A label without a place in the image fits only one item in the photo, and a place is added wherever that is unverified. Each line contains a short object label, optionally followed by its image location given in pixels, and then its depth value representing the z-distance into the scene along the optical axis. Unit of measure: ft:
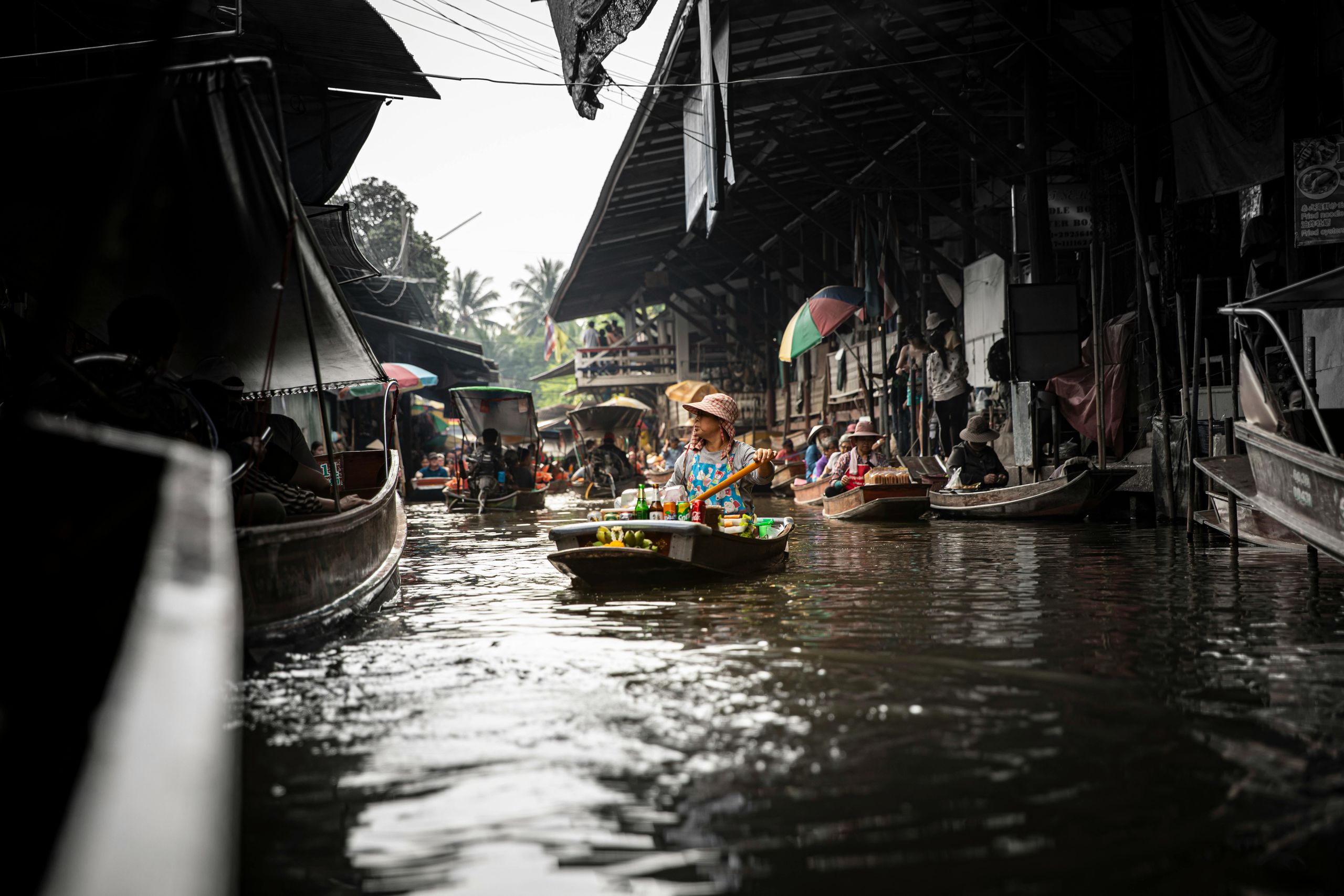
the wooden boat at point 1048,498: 43.06
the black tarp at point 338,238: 38.69
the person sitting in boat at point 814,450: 71.87
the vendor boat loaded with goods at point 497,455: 66.33
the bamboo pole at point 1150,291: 40.24
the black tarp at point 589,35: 37.86
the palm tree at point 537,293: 237.45
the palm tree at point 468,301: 224.74
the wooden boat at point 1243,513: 27.48
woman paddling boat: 27.61
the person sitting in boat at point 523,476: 70.23
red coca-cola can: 26.25
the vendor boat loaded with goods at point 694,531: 24.43
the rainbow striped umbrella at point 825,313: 65.51
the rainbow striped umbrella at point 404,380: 71.56
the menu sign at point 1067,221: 49.21
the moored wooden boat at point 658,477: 81.76
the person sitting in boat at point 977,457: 50.08
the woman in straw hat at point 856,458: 53.36
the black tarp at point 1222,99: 36.01
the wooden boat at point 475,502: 65.26
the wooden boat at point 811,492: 61.00
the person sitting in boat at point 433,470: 86.12
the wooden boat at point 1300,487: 20.26
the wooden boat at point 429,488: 84.33
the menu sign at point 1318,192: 33.42
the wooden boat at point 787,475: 77.41
